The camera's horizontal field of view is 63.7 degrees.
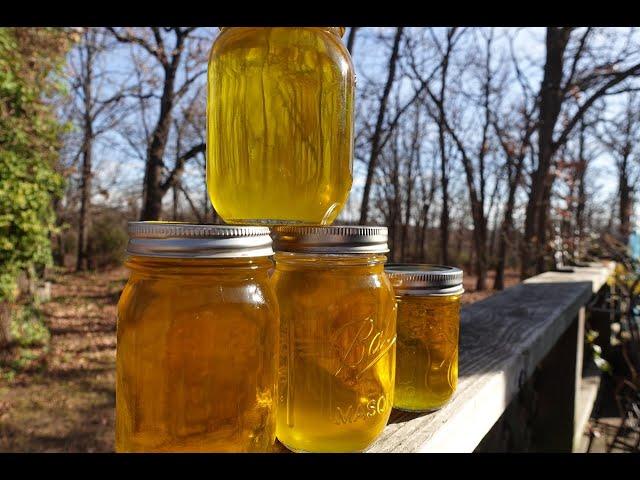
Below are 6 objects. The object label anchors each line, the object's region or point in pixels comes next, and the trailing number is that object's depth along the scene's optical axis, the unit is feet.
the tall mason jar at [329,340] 0.92
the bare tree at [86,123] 34.09
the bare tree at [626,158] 25.11
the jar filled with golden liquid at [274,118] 1.02
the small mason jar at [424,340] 1.19
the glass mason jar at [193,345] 0.78
